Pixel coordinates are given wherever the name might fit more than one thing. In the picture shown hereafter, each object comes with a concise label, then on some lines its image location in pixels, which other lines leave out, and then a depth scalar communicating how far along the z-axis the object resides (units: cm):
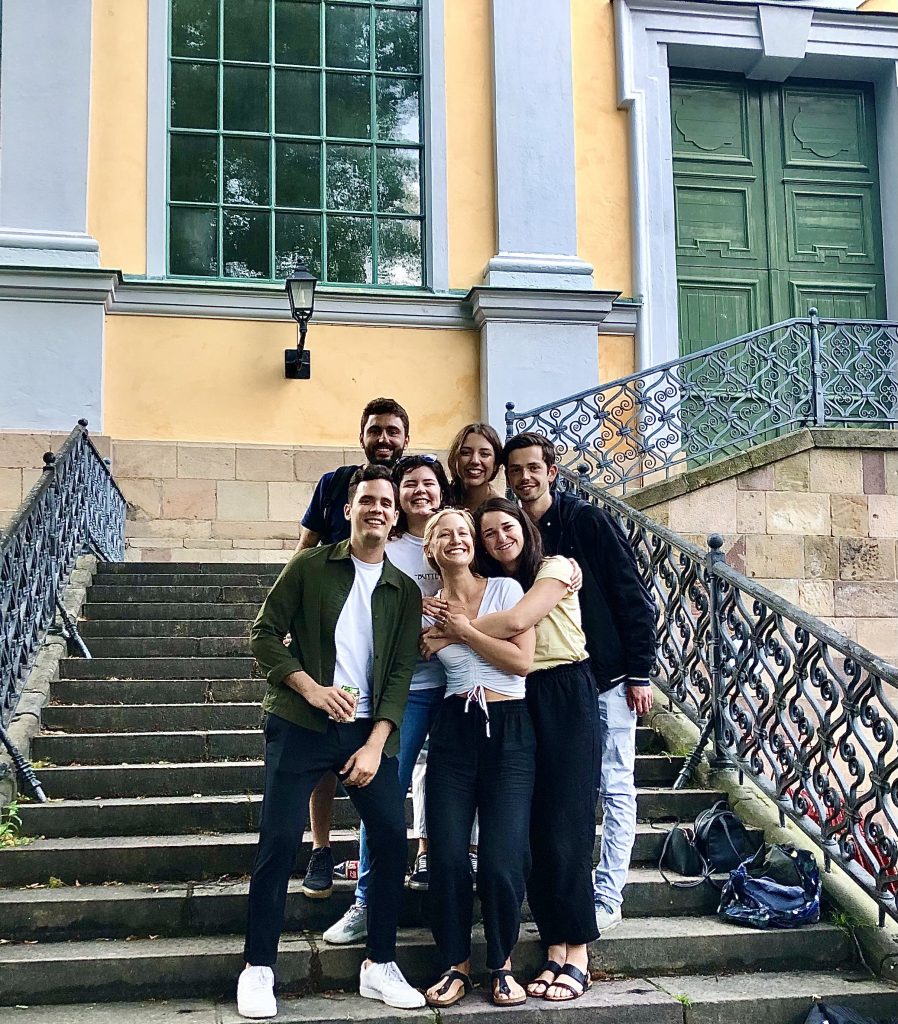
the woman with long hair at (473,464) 493
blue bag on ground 499
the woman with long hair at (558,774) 445
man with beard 486
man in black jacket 486
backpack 539
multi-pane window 1155
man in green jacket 427
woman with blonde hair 432
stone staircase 448
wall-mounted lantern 1052
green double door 1254
